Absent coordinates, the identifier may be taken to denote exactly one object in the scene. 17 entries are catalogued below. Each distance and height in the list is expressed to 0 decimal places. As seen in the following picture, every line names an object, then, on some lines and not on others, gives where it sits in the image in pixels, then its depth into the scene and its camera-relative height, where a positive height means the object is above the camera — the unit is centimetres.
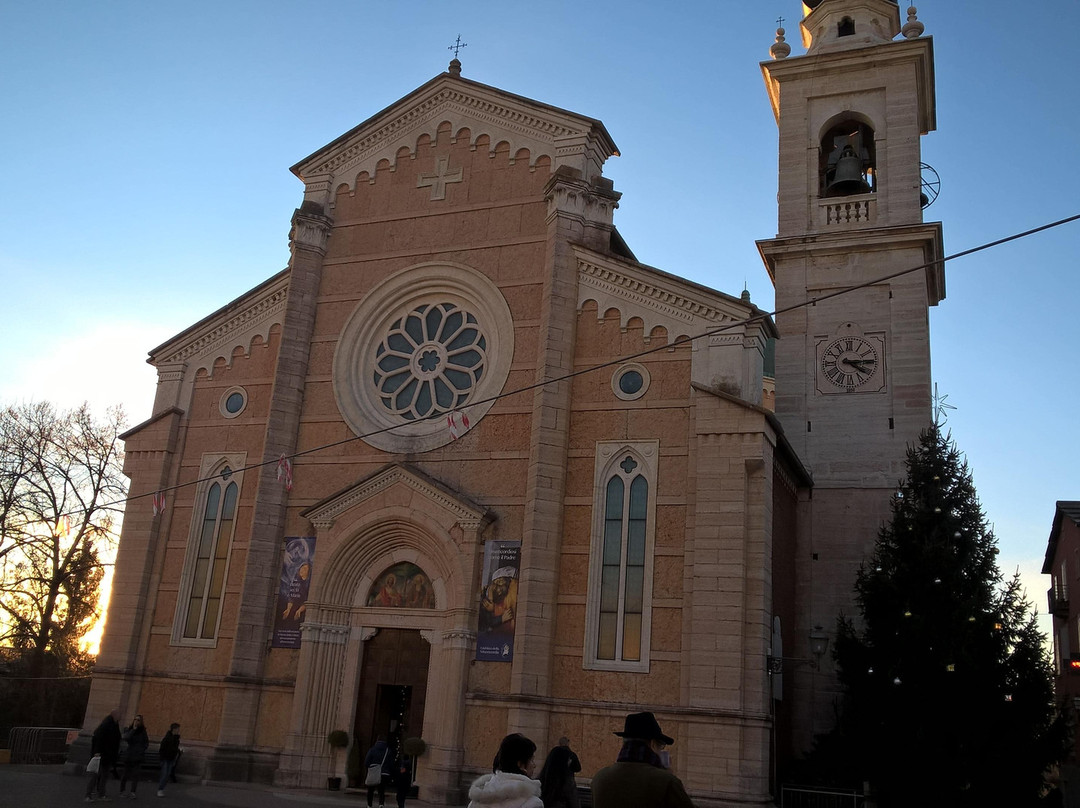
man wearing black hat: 466 -28
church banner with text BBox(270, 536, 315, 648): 1969 +191
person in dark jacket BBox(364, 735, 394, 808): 1627 -100
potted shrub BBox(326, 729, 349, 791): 1842 -89
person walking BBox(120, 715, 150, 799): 1678 -125
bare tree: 3014 +402
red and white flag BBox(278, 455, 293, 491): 2048 +431
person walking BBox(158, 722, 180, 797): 1697 -126
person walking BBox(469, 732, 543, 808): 525 -40
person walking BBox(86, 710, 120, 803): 1589 -117
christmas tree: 1655 +118
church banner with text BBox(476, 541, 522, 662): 1786 +177
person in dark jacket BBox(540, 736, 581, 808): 711 -52
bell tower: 2169 +1018
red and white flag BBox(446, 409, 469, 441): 1962 +524
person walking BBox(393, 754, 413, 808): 1559 -123
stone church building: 1736 +468
